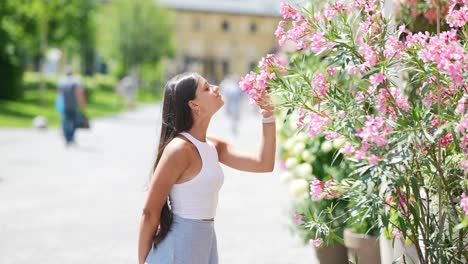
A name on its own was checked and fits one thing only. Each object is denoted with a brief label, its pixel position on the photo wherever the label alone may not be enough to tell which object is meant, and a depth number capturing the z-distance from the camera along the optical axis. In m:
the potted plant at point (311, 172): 6.87
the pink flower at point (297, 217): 3.95
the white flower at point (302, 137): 7.41
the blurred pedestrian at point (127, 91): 41.53
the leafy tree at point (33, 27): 34.53
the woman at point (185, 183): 3.77
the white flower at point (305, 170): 7.19
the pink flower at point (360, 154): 3.14
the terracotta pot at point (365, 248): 6.17
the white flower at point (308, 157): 7.34
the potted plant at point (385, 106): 3.39
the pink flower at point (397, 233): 3.99
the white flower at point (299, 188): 7.01
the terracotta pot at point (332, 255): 6.85
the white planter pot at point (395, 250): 4.83
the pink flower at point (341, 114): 3.50
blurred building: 108.56
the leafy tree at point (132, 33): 57.91
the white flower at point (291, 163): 7.48
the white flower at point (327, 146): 7.11
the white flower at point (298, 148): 7.41
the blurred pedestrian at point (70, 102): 18.86
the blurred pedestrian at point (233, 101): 26.40
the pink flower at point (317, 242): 3.87
